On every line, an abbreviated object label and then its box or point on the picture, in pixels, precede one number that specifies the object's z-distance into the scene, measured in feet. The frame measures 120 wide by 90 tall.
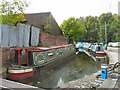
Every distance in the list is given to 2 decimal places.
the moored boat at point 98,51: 29.10
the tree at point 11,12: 15.09
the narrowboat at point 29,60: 11.62
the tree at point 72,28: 51.70
